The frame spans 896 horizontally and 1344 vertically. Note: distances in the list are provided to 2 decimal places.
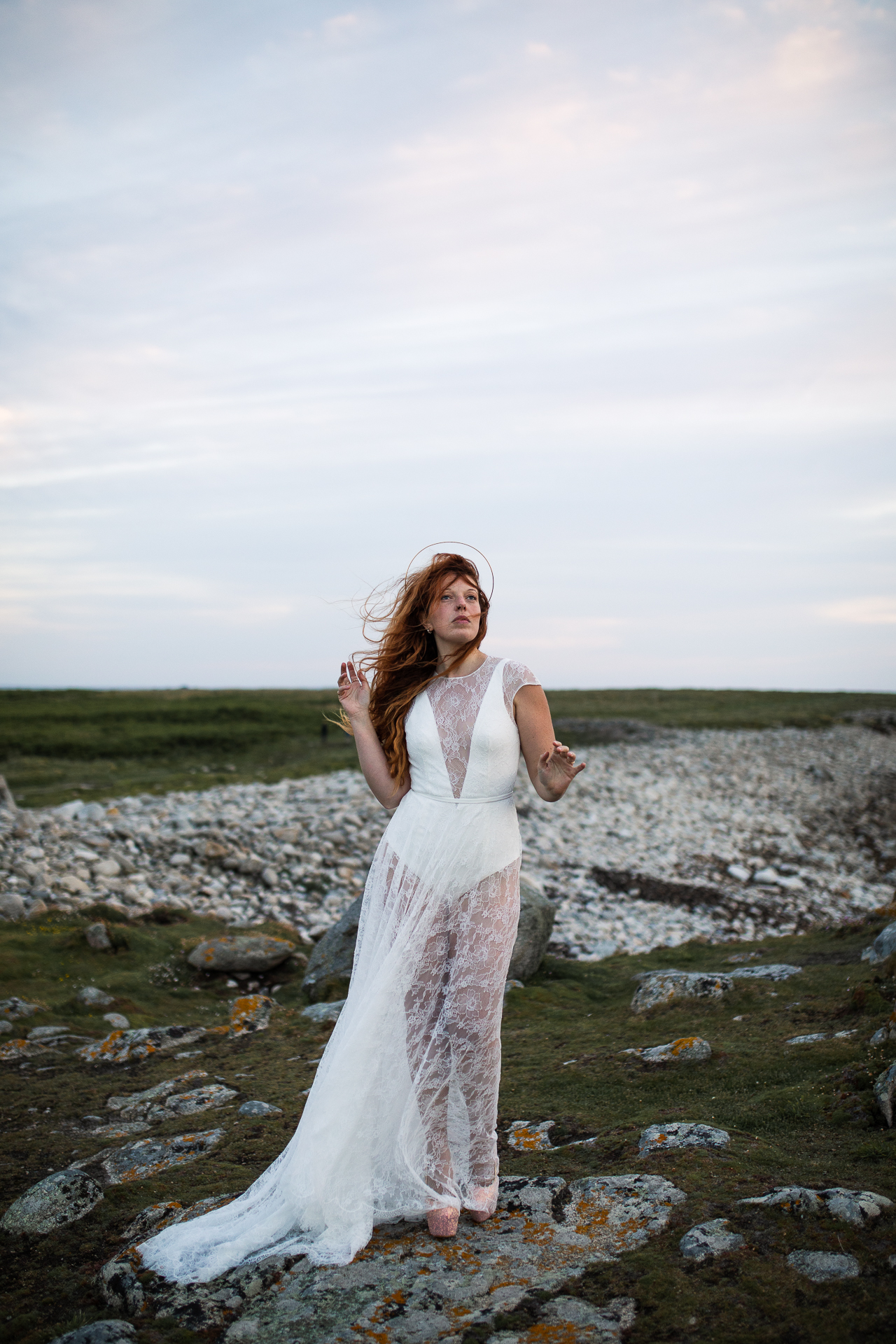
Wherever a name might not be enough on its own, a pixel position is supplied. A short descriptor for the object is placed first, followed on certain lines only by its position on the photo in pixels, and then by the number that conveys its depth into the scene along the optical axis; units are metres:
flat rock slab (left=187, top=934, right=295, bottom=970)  9.20
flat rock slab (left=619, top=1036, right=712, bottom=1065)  5.45
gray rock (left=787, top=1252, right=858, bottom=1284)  2.98
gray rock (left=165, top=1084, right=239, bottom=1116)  5.70
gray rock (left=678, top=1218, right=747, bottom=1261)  3.18
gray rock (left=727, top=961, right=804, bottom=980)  7.17
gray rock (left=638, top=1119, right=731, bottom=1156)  4.11
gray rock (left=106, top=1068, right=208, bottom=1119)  5.78
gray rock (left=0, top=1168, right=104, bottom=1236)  4.09
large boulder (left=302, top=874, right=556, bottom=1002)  8.29
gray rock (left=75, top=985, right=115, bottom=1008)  8.17
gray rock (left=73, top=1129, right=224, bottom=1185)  4.67
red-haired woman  3.77
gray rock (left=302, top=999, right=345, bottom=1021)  7.45
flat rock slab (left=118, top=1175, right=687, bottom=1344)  3.03
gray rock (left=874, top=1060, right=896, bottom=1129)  4.18
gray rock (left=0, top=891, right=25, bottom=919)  9.91
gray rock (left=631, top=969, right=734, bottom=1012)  6.61
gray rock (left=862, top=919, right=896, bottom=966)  6.81
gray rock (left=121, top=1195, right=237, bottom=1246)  3.94
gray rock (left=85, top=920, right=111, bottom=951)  9.28
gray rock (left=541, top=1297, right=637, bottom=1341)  2.90
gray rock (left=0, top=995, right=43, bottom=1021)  7.70
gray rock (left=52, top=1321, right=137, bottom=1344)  3.05
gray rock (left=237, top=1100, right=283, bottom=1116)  5.34
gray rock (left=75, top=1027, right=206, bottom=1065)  7.04
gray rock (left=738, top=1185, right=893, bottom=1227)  3.23
